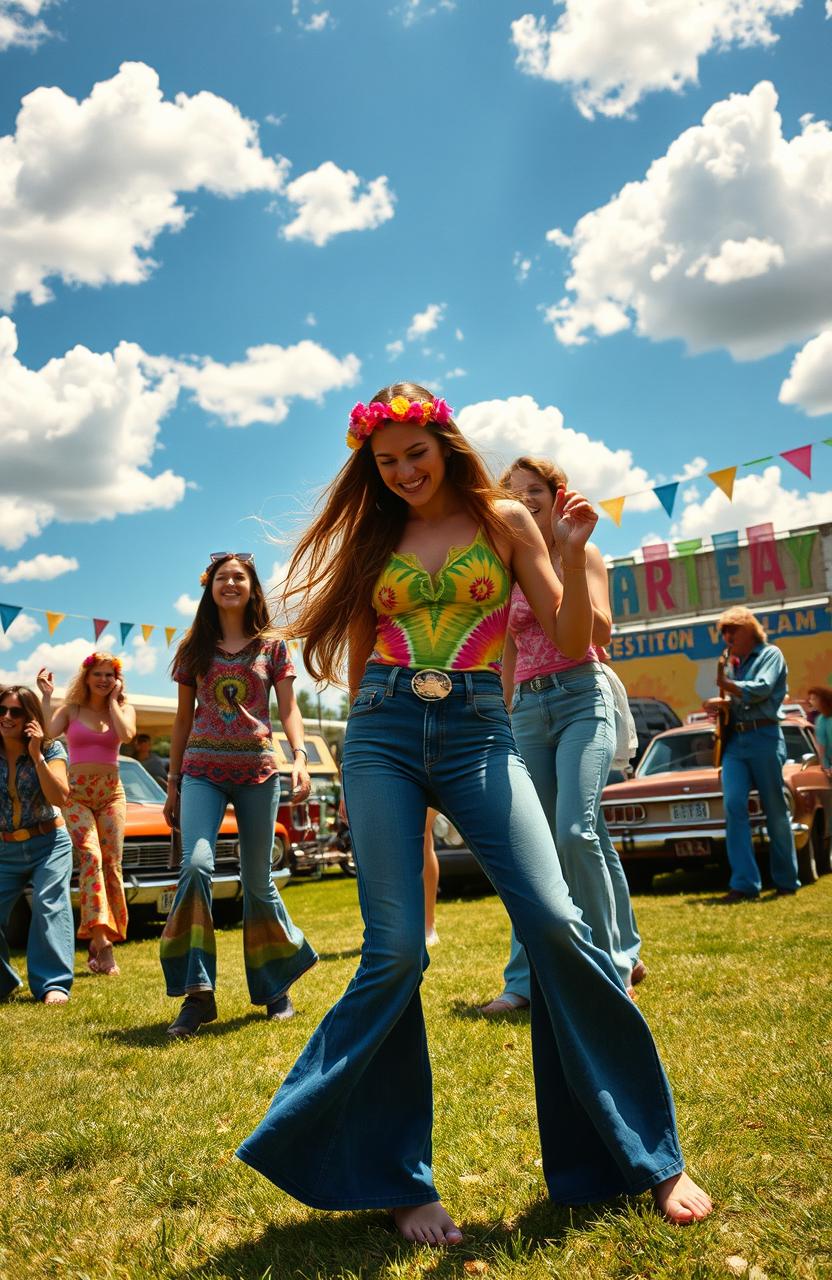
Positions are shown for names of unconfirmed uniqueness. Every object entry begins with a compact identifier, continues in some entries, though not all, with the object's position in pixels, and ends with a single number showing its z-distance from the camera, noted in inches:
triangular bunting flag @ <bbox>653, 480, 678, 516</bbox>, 695.1
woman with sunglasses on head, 189.2
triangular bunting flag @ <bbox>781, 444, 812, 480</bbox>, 605.6
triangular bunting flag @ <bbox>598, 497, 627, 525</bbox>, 732.7
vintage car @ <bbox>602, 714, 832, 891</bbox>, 375.9
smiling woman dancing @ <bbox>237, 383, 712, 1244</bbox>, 93.4
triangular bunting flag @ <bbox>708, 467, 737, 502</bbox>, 630.5
